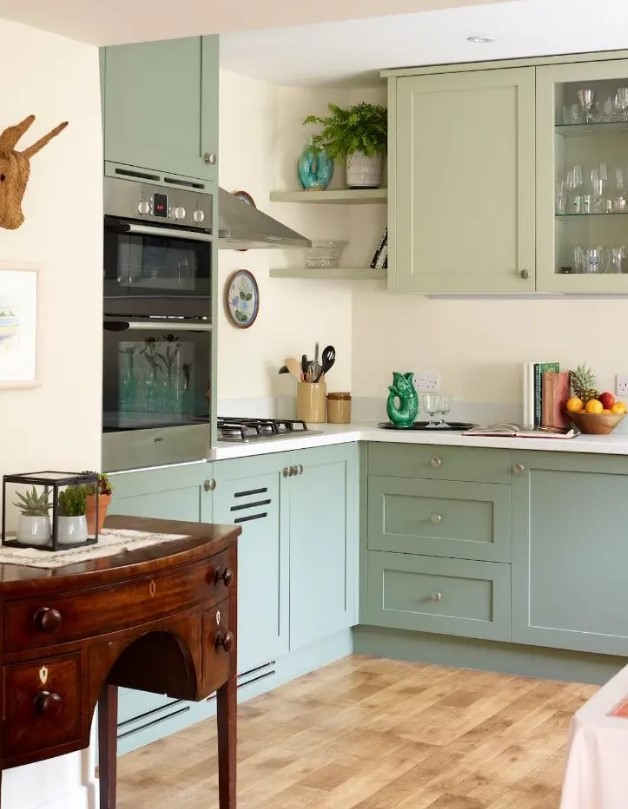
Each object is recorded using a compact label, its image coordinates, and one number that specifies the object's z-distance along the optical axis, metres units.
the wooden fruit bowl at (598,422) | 4.89
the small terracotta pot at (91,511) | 2.92
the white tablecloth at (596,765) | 1.89
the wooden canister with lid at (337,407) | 5.42
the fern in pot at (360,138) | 5.23
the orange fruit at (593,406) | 4.91
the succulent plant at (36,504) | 2.86
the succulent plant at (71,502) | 2.87
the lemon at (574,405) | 4.95
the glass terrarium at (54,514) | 2.83
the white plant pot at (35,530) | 2.84
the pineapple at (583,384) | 5.00
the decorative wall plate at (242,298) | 5.00
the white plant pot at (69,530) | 2.86
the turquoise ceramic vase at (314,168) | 5.33
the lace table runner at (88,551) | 2.70
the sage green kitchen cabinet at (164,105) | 3.63
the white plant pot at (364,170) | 5.25
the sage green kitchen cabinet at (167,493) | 3.69
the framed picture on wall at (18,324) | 3.02
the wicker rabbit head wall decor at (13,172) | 2.94
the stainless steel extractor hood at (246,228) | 4.27
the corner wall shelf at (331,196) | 5.21
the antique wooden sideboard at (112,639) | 2.52
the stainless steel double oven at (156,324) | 3.63
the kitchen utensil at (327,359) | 5.44
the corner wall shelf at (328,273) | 5.25
